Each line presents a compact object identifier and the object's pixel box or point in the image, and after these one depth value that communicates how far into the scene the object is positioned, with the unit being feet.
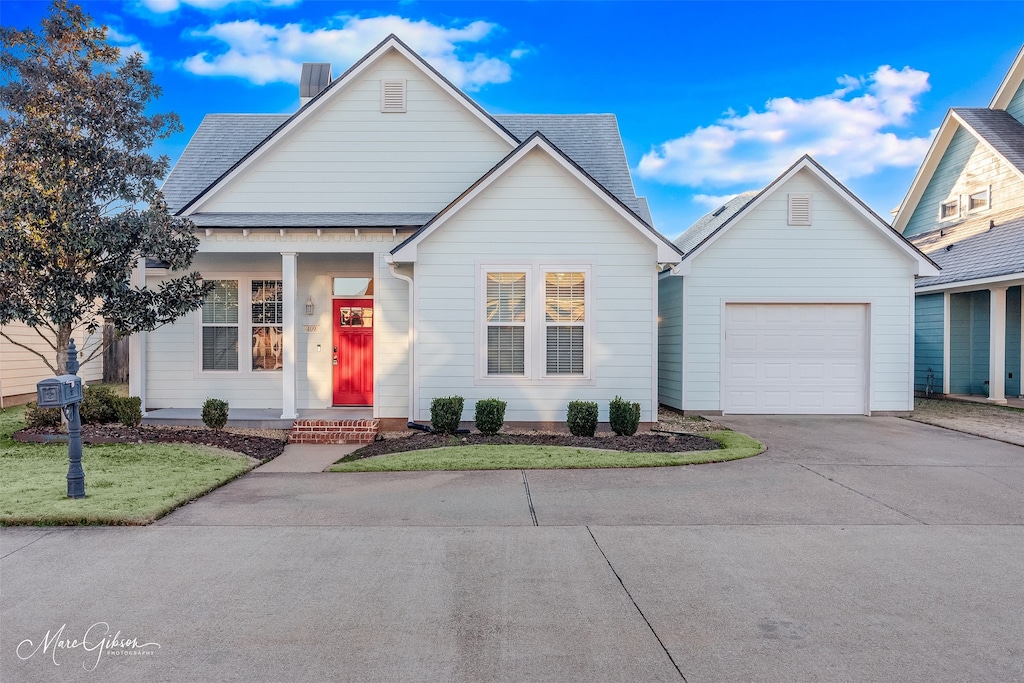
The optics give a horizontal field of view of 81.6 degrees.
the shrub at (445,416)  32.30
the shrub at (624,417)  32.30
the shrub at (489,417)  32.37
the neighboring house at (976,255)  47.85
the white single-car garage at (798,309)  41.32
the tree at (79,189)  28.14
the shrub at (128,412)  33.19
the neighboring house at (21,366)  44.21
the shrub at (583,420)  32.35
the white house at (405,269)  34.37
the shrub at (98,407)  32.58
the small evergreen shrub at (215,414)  34.09
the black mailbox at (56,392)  18.61
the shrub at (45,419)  31.53
